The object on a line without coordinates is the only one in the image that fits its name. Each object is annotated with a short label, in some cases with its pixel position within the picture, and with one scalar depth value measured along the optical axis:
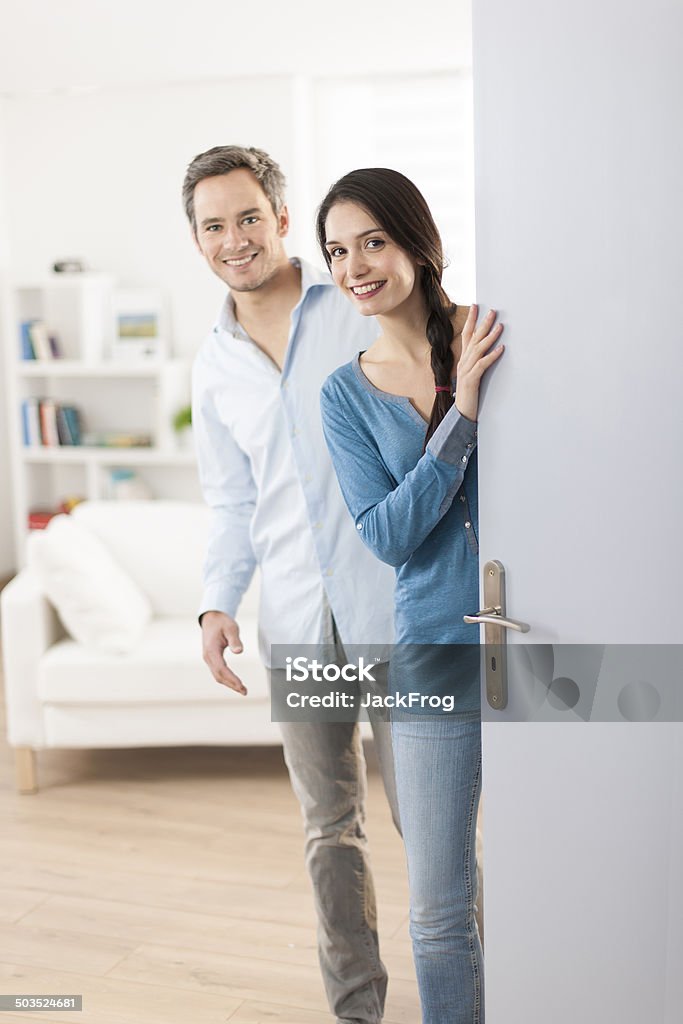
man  2.01
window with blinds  5.73
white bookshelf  5.98
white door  1.43
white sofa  3.42
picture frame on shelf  6.10
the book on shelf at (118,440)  6.12
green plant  5.95
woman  1.70
